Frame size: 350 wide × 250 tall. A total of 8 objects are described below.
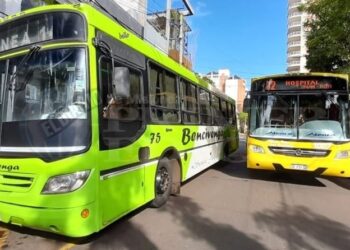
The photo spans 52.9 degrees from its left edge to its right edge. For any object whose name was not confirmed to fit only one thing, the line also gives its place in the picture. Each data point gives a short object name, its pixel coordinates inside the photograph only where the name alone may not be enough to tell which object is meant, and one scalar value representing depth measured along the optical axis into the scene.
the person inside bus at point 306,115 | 8.73
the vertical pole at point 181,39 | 24.87
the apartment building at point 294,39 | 81.34
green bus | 4.11
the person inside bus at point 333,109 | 8.43
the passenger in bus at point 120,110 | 4.56
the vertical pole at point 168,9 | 19.60
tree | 11.59
